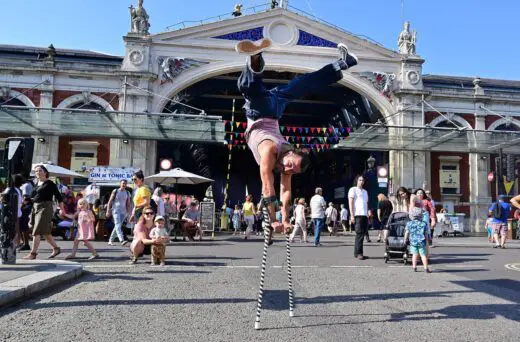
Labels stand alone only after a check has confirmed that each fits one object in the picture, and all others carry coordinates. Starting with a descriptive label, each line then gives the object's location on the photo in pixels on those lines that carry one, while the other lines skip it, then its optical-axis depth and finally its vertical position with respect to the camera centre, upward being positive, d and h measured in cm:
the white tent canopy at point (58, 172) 1627 +124
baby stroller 967 -55
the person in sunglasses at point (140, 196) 991 +25
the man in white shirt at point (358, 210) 1022 +4
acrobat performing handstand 407 +84
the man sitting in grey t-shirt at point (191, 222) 1509 -45
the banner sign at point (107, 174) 1984 +145
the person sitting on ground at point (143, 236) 852 -55
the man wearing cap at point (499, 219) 1377 -13
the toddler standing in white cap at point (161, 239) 834 -61
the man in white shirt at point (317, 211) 1370 +0
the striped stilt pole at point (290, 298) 452 -88
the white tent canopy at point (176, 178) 1689 +118
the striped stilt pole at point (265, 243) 413 -32
